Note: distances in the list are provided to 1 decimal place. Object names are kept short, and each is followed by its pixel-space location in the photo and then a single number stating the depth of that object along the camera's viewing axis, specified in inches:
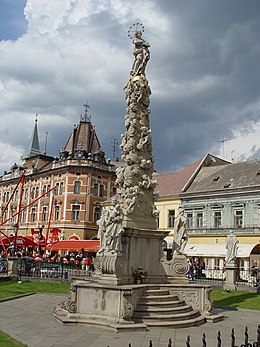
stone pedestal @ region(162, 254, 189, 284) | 633.0
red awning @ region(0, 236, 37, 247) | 1334.2
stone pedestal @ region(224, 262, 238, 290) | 983.0
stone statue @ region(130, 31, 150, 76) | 702.5
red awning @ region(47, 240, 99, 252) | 1498.3
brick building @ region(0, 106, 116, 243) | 2182.6
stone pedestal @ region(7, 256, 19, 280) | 1011.9
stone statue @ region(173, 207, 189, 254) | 647.1
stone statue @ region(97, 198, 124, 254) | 534.6
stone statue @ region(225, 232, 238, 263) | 1028.5
